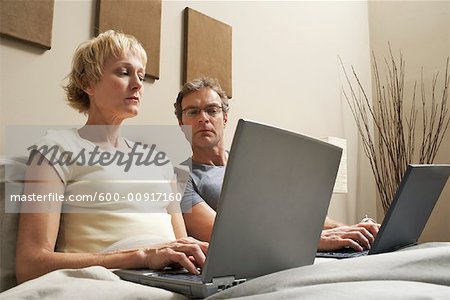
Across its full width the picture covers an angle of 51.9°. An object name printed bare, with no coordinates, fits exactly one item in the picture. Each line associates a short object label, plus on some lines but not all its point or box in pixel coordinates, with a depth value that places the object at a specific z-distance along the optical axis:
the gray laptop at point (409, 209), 1.29
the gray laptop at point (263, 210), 0.80
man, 1.81
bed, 0.63
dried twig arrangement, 3.29
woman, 1.17
